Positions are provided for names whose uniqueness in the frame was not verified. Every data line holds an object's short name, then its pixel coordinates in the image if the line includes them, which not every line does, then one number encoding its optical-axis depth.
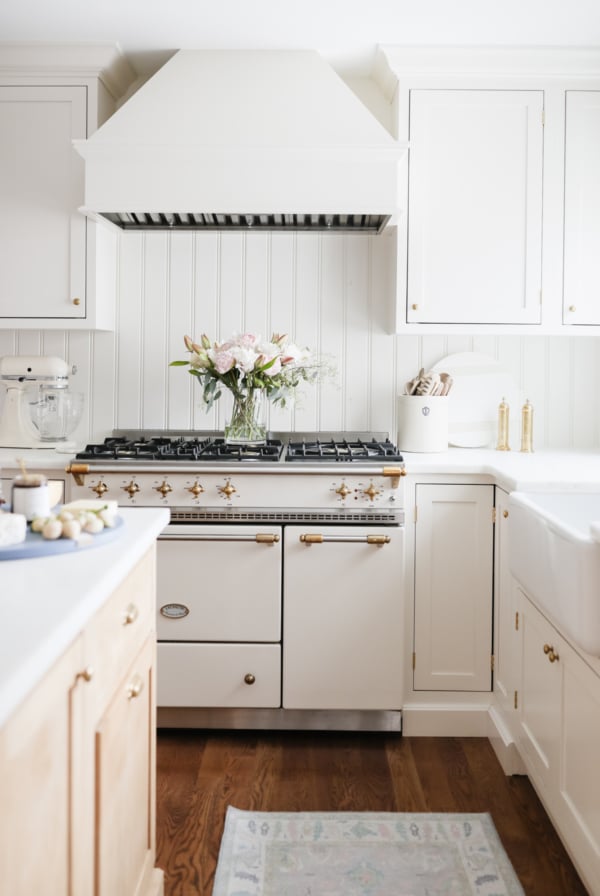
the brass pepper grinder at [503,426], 3.15
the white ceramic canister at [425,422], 3.02
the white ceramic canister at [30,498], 1.44
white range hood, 2.77
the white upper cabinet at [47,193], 2.92
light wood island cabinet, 0.90
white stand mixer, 3.05
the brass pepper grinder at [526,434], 3.11
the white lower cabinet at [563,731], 1.68
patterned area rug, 1.91
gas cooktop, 2.68
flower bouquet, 2.78
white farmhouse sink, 1.53
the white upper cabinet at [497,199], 2.90
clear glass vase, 2.89
